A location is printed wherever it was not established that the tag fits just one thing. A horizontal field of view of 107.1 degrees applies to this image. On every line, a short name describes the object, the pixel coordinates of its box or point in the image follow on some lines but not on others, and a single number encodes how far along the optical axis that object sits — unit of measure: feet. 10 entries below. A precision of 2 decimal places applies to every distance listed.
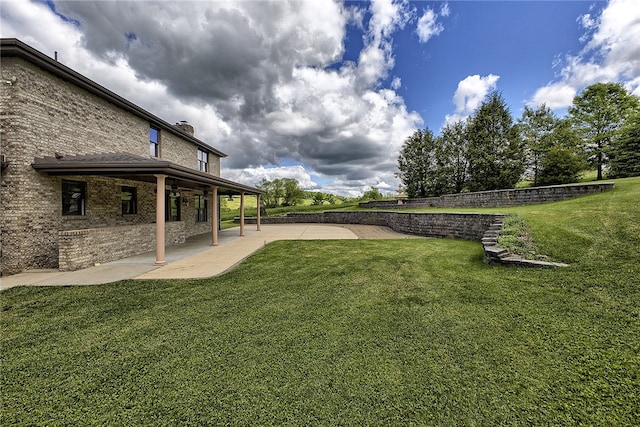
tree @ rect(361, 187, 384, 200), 125.69
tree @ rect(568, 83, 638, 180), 64.95
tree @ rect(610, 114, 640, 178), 54.90
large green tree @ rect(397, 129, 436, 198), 85.10
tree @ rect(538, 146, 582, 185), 58.90
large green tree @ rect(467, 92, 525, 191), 68.08
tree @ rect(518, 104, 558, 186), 68.44
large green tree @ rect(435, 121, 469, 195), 78.12
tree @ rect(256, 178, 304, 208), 111.14
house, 20.34
